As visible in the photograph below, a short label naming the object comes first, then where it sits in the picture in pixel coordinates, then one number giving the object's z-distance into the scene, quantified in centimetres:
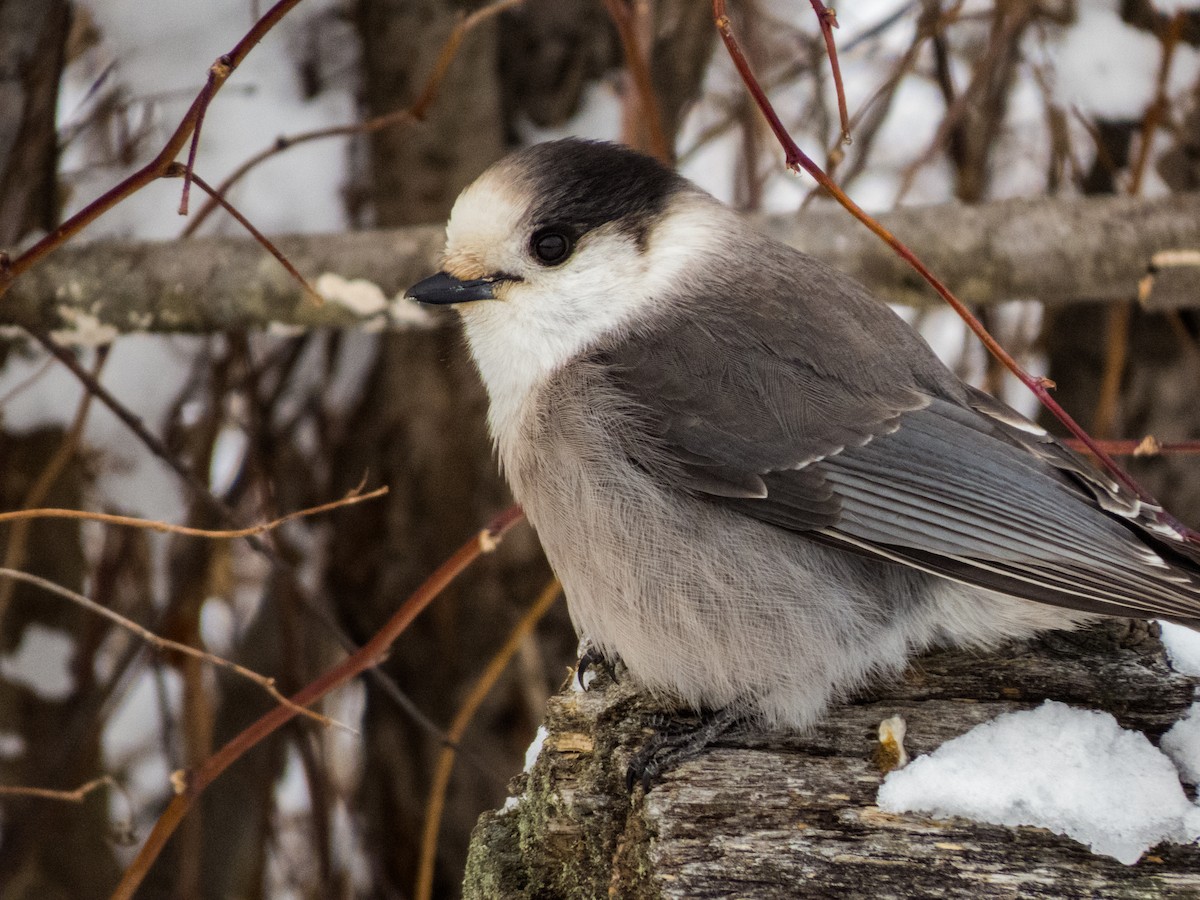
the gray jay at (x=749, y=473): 416
